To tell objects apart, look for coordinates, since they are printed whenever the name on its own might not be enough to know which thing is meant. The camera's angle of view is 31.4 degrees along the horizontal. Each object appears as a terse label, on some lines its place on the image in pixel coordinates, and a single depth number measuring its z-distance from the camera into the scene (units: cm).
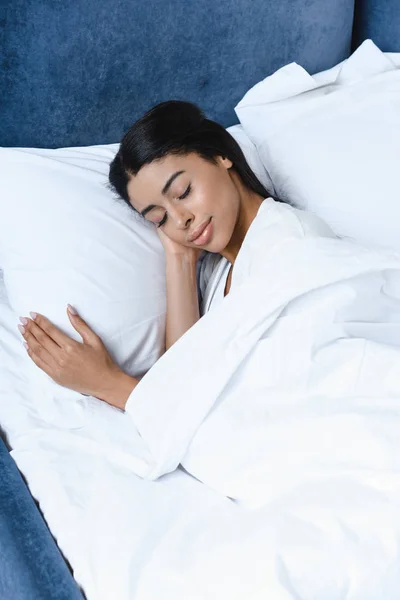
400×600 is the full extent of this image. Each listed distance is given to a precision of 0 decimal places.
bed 87
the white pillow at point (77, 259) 122
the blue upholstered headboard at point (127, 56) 132
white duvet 83
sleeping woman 120
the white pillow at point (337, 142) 143
